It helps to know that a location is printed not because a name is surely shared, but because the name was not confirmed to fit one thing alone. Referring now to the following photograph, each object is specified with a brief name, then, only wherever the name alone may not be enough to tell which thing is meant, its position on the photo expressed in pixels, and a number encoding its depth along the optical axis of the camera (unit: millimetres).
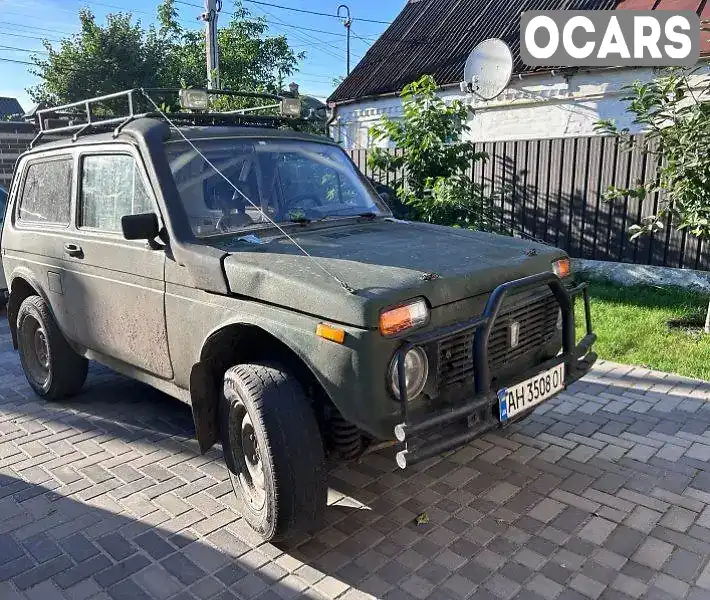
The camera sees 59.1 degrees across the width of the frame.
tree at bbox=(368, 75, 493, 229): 7594
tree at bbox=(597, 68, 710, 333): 5925
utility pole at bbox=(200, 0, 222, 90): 16391
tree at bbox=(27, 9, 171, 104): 27656
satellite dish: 10547
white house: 10339
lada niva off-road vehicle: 2811
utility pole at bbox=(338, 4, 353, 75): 29531
